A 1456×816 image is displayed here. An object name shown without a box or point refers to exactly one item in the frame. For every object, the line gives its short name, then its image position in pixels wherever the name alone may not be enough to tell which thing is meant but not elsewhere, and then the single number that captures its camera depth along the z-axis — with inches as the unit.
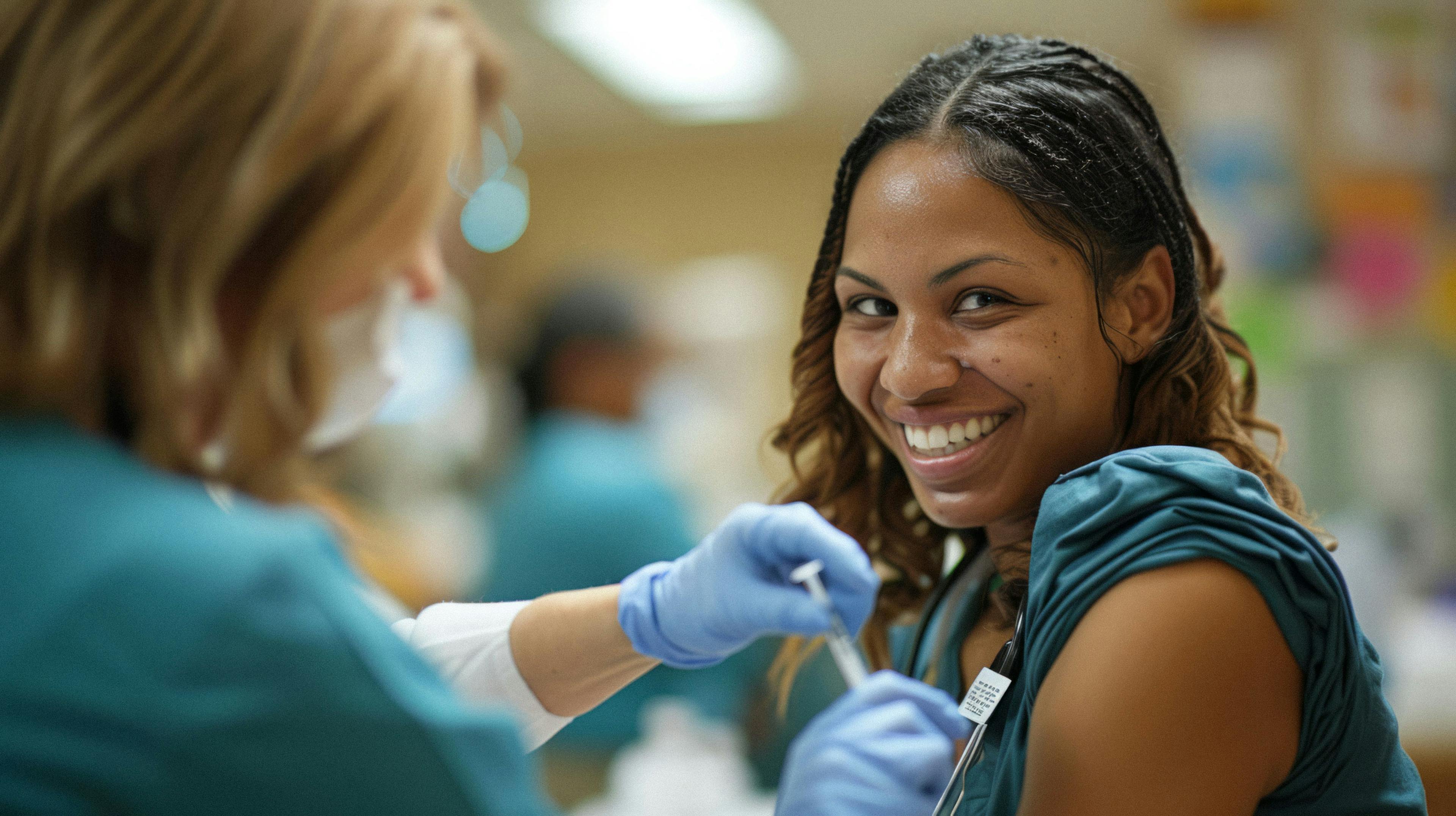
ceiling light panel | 174.1
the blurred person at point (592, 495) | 86.7
